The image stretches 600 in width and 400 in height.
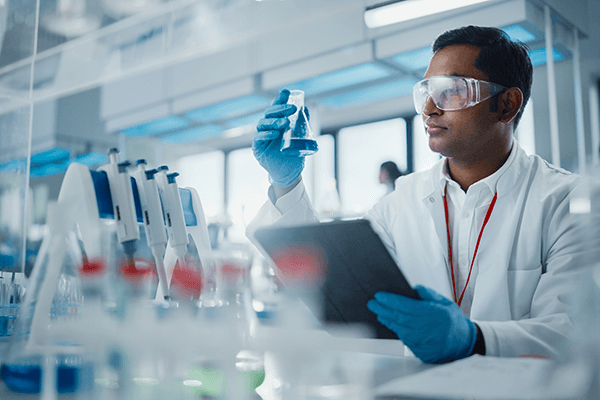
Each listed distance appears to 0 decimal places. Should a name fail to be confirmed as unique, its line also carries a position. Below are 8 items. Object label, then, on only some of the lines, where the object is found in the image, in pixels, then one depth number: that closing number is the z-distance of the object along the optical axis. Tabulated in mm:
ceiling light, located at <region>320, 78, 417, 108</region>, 4090
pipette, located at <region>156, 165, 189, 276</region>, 1171
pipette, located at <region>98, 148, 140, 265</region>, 1028
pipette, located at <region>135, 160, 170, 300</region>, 1117
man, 1425
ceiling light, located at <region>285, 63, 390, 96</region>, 3812
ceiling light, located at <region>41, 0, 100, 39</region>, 2375
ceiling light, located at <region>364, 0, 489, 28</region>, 3034
